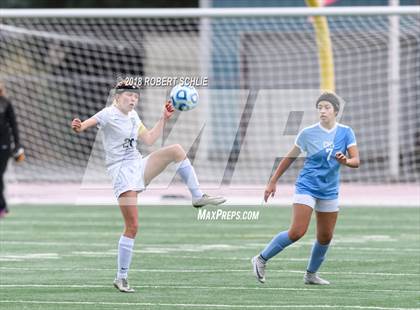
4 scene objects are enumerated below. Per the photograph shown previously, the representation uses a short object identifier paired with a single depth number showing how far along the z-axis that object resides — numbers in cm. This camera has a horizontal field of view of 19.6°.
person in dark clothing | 1964
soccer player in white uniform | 1136
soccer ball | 1131
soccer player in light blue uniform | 1155
